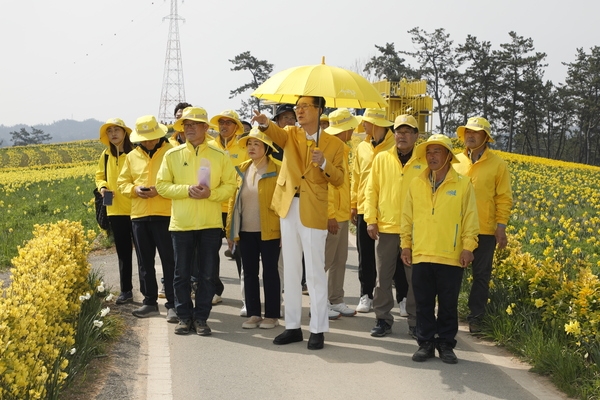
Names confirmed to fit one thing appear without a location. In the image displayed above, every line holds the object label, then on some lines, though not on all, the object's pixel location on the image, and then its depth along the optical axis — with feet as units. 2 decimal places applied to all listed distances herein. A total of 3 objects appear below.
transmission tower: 266.98
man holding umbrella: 22.88
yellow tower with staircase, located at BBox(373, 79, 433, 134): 152.66
